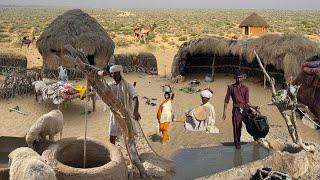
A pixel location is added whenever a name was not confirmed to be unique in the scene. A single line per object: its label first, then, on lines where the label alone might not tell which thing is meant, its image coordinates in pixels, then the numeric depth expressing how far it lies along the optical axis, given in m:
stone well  5.02
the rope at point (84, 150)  5.72
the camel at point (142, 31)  30.28
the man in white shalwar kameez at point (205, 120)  8.51
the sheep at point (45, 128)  6.26
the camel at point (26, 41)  24.24
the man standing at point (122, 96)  6.73
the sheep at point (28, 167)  4.59
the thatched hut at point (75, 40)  16.19
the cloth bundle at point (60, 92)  11.40
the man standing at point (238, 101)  7.89
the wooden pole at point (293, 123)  6.80
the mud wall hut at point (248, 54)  13.89
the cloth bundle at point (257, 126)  7.70
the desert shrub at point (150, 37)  30.86
